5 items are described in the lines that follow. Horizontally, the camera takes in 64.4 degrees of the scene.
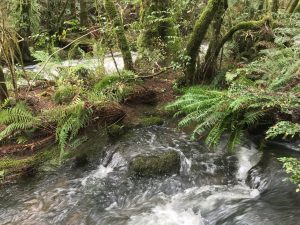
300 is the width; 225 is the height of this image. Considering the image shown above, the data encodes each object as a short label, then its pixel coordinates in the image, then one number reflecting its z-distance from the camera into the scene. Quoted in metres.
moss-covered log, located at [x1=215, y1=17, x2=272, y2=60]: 4.72
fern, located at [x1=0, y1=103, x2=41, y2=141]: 4.04
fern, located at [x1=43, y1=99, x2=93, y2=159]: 4.04
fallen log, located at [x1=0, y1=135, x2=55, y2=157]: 4.20
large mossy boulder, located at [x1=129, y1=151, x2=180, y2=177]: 3.63
